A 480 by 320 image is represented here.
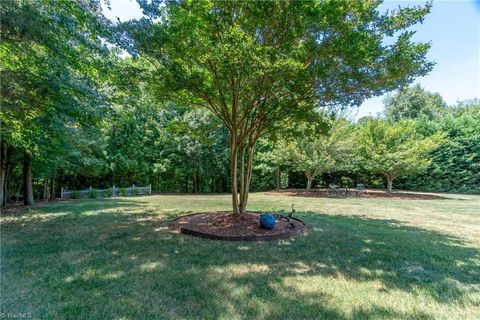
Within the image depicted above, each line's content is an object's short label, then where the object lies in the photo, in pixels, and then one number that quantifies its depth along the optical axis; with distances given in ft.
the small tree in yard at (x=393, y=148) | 52.85
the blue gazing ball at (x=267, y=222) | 20.20
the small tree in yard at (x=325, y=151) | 54.85
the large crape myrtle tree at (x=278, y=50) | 16.38
